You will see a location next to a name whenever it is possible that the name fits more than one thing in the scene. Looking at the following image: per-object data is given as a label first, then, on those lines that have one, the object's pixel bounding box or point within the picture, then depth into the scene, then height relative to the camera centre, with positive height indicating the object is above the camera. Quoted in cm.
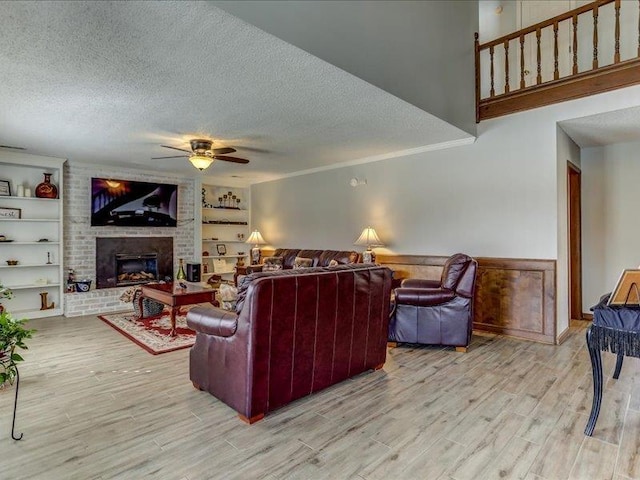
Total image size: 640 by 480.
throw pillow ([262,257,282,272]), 659 -44
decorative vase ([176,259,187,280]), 532 -52
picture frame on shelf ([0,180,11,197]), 525 +76
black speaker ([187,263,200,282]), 700 -62
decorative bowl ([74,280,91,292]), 572 -72
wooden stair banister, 364 +173
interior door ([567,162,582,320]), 502 -13
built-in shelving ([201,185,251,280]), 785 +26
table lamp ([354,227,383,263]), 549 -3
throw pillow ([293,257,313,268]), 636 -40
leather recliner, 371 -72
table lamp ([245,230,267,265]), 768 -5
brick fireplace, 618 -36
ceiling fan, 448 +108
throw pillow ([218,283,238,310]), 375 -56
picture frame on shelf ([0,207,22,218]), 529 +42
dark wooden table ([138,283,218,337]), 426 -67
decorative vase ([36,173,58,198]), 554 +79
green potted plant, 224 -60
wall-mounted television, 613 +66
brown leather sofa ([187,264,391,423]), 233 -69
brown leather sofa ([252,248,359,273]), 589 -29
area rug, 400 -115
